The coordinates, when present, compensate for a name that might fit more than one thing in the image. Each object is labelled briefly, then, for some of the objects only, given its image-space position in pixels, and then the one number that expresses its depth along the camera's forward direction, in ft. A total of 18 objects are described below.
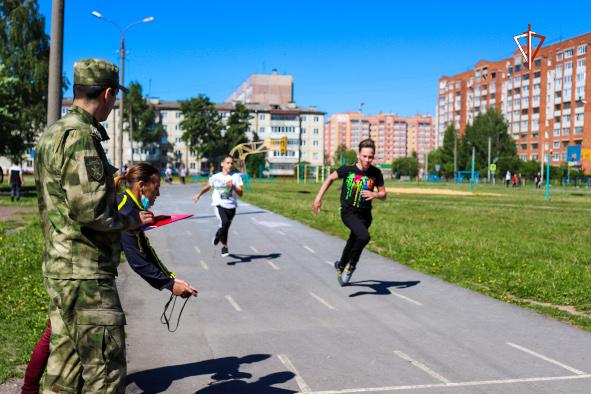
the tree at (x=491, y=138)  327.06
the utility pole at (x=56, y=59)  28.86
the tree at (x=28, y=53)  120.44
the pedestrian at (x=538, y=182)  236.02
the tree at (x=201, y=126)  330.75
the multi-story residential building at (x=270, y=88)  447.83
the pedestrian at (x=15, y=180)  85.97
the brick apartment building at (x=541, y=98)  336.08
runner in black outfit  26.91
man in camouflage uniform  8.87
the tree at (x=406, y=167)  417.32
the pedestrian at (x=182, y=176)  204.92
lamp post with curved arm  108.58
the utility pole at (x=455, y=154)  328.70
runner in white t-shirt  37.04
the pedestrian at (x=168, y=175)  203.82
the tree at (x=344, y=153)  522.92
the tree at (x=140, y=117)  342.64
